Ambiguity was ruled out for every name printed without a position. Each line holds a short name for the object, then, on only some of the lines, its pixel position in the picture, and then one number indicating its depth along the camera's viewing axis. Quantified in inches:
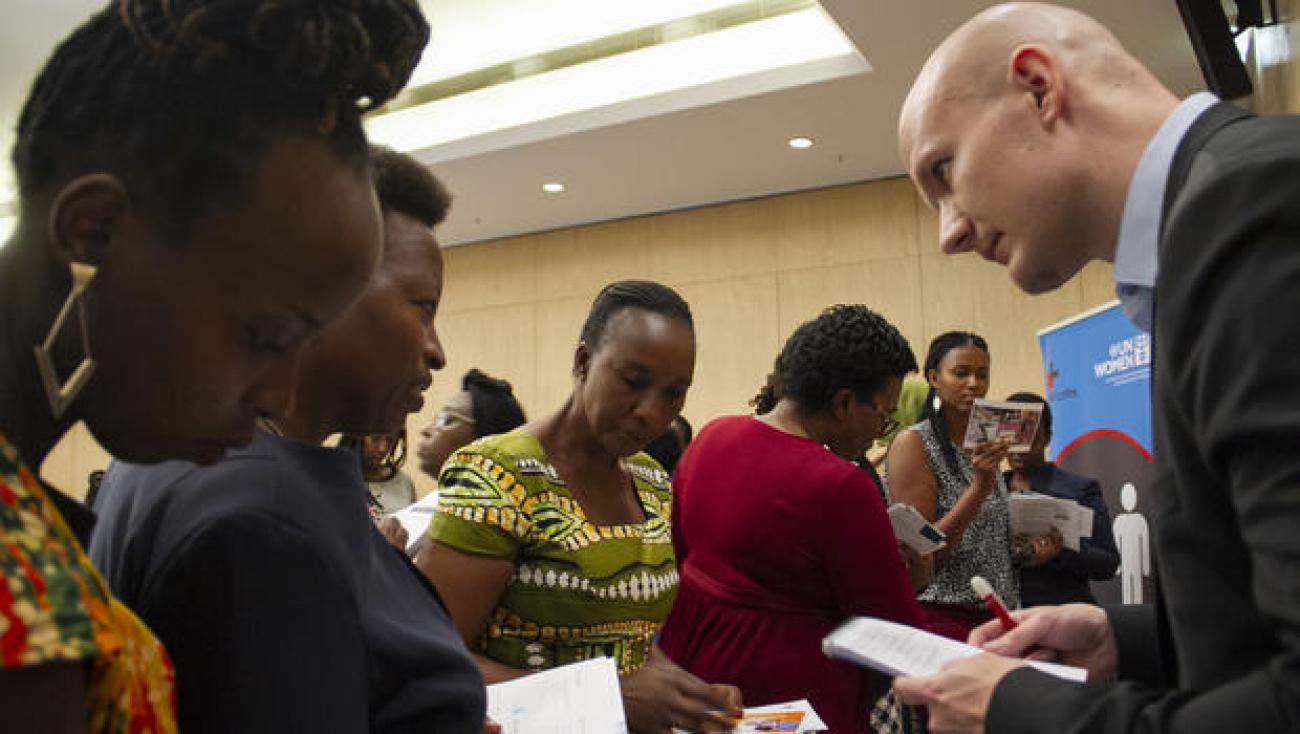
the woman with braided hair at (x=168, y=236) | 27.7
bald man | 31.5
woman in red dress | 88.8
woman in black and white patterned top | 126.0
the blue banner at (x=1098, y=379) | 161.8
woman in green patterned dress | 69.3
